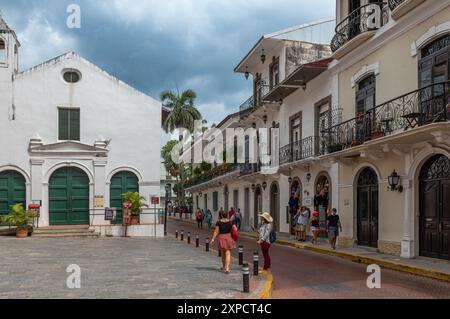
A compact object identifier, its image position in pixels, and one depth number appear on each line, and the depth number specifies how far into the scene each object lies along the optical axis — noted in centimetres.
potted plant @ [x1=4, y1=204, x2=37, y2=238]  2236
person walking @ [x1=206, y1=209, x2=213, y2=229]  3978
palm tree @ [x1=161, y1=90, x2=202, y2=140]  5269
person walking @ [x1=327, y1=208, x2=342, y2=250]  1800
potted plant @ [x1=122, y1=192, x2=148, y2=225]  2438
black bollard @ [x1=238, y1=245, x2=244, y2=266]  1342
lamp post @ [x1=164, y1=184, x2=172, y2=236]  2919
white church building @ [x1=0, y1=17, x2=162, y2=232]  2417
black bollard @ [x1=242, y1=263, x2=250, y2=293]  935
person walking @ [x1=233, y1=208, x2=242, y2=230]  3033
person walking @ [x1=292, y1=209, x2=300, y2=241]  2205
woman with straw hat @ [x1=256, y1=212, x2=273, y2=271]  1244
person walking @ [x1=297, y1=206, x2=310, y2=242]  2173
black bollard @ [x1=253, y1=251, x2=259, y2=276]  1170
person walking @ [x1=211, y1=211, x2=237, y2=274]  1223
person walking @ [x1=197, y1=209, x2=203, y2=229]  3919
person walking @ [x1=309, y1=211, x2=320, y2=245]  2006
